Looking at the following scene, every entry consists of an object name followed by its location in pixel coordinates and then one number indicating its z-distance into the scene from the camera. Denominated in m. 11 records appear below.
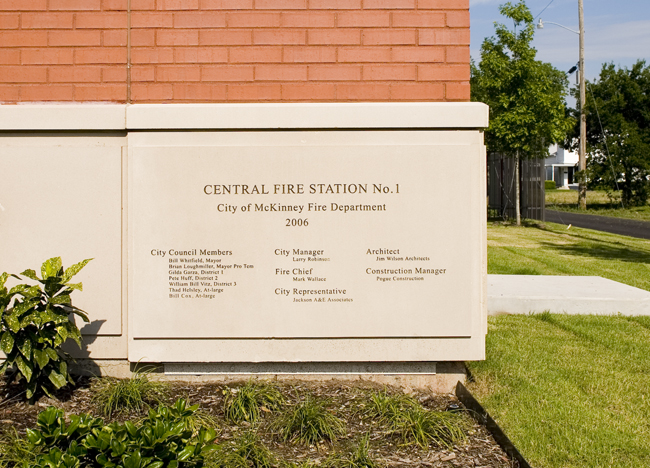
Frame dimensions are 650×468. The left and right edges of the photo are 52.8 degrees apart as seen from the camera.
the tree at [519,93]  18.84
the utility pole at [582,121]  29.39
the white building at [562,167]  83.87
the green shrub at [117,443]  2.51
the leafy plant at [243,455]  3.24
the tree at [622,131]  28.45
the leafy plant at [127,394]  4.02
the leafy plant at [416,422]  3.65
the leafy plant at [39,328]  3.92
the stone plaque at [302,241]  4.54
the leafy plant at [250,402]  3.93
